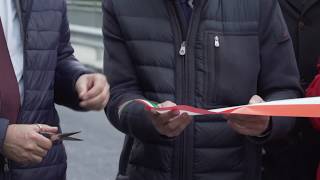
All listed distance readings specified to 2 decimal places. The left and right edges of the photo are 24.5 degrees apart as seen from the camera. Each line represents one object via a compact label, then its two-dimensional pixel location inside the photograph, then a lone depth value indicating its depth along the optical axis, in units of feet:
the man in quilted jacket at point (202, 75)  8.27
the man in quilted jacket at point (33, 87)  7.61
